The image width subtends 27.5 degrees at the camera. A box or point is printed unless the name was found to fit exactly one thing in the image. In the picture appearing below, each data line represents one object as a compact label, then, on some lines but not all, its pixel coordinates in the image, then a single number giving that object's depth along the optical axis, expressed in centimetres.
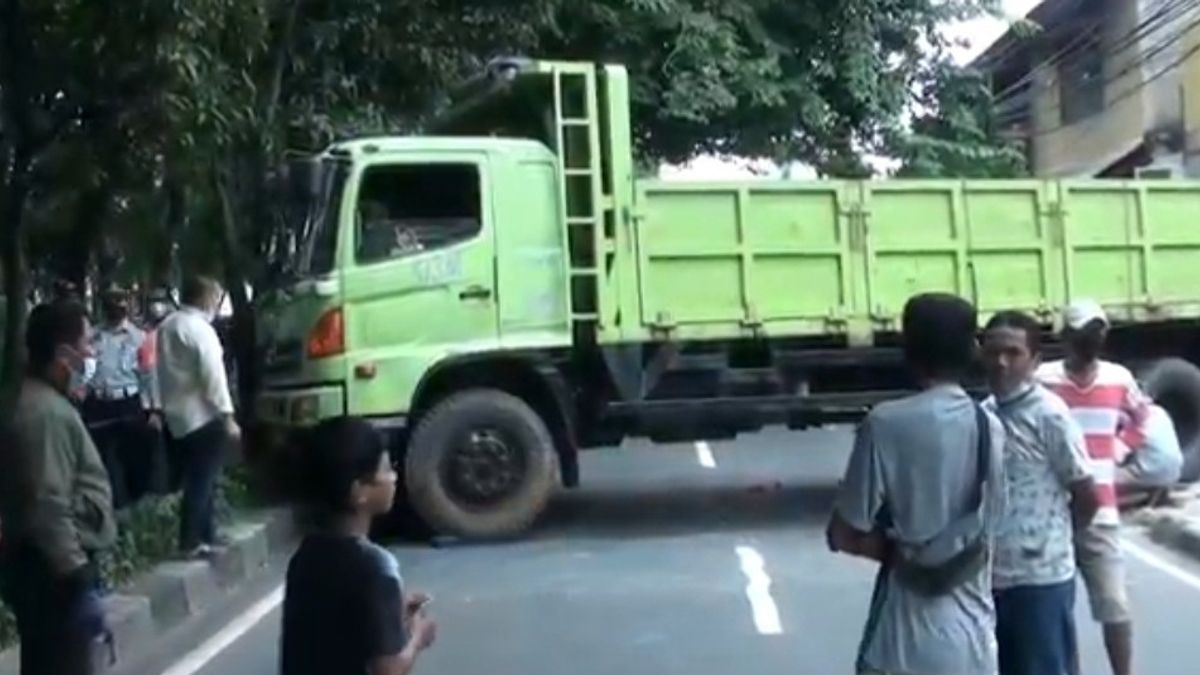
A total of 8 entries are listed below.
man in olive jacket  775
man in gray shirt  602
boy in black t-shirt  511
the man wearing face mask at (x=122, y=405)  1484
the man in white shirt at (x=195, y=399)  1357
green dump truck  1650
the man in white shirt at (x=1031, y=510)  727
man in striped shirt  838
